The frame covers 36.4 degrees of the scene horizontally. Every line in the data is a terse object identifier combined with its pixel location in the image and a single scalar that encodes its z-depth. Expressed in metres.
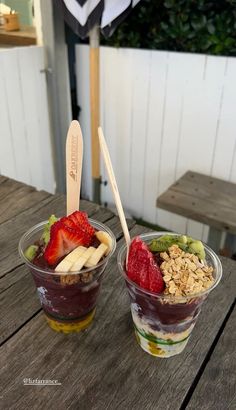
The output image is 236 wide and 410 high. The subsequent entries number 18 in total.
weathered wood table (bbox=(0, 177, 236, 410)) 0.54
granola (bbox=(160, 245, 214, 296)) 0.54
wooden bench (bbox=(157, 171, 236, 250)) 1.61
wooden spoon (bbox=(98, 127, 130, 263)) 0.56
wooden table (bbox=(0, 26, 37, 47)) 2.02
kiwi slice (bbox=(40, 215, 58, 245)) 0.63
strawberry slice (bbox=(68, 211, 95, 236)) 0.61
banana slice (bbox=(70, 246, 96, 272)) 0.57
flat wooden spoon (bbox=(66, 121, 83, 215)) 0.60
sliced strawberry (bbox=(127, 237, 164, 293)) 0.55
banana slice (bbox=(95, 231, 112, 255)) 0.64
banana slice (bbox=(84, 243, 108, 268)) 0.59
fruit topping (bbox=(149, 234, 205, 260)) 0.61
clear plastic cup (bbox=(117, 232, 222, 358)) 0.54
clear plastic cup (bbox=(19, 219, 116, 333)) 0.58
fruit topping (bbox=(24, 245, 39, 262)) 0.63
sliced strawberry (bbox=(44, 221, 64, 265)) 0.59
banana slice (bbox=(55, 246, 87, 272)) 0.57
